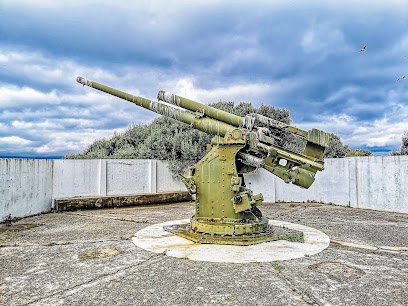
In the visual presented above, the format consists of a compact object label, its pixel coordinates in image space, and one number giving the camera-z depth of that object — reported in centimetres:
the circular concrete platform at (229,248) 429
